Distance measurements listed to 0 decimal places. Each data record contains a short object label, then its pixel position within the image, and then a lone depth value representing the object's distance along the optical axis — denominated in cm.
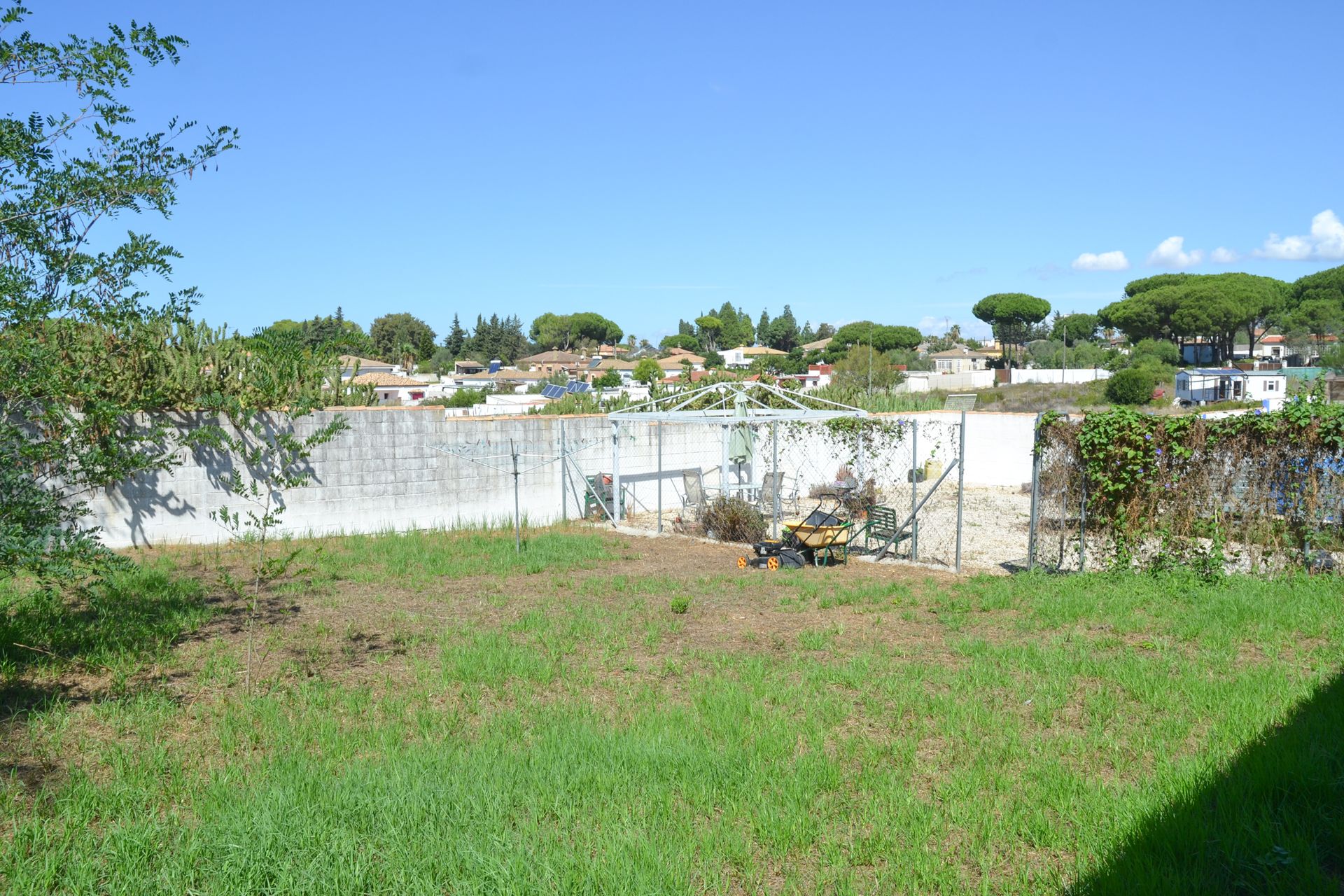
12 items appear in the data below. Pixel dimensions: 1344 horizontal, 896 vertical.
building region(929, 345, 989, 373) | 8906
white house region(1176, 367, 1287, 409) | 4053
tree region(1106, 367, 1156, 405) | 4497
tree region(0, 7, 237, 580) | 588
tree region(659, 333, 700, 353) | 14338
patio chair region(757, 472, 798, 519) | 1441
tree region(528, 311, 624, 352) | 12888
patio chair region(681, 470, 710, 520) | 1634
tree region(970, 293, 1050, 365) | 9450
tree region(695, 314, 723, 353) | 14138
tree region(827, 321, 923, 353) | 10481
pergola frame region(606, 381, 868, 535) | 1538
